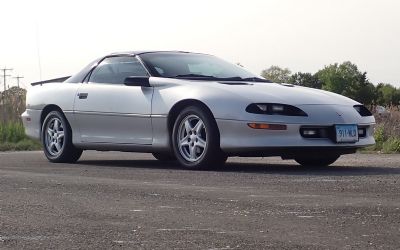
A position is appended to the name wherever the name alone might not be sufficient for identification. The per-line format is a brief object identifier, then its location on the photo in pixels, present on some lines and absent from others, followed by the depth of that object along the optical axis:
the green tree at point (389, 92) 118.29
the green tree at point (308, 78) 90.46
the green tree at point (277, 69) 73.07
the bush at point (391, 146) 12.42
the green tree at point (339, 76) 122.44
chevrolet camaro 8.45
